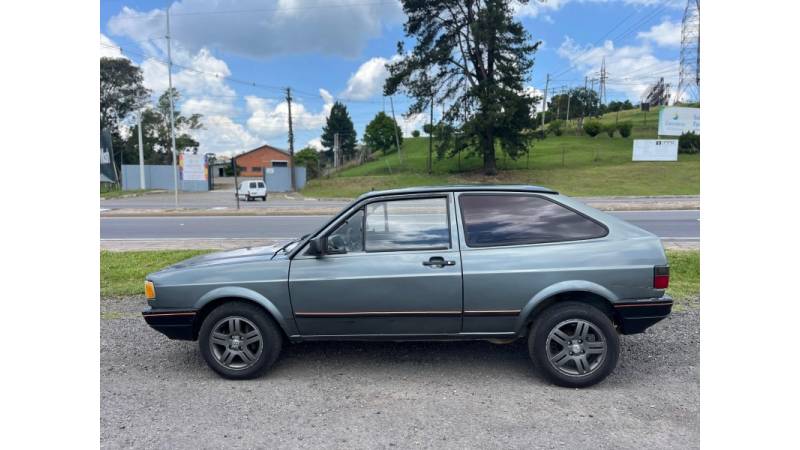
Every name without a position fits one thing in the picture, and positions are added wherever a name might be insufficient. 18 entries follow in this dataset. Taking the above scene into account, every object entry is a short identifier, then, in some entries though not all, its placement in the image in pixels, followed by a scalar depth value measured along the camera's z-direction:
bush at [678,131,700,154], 41.38
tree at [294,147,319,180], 74.32
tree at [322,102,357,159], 91.50
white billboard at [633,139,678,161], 39.00
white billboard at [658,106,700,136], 43.19
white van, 33.19
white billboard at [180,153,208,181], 29.28
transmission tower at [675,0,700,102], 45.71
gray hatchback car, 3.62
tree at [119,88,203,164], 62.19
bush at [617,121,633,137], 55.38
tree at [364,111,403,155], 83.21
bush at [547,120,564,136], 63.55
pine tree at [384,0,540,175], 33.59
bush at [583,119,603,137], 58.12
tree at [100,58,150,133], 56.53
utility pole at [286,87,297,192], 42.75
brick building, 79.69
